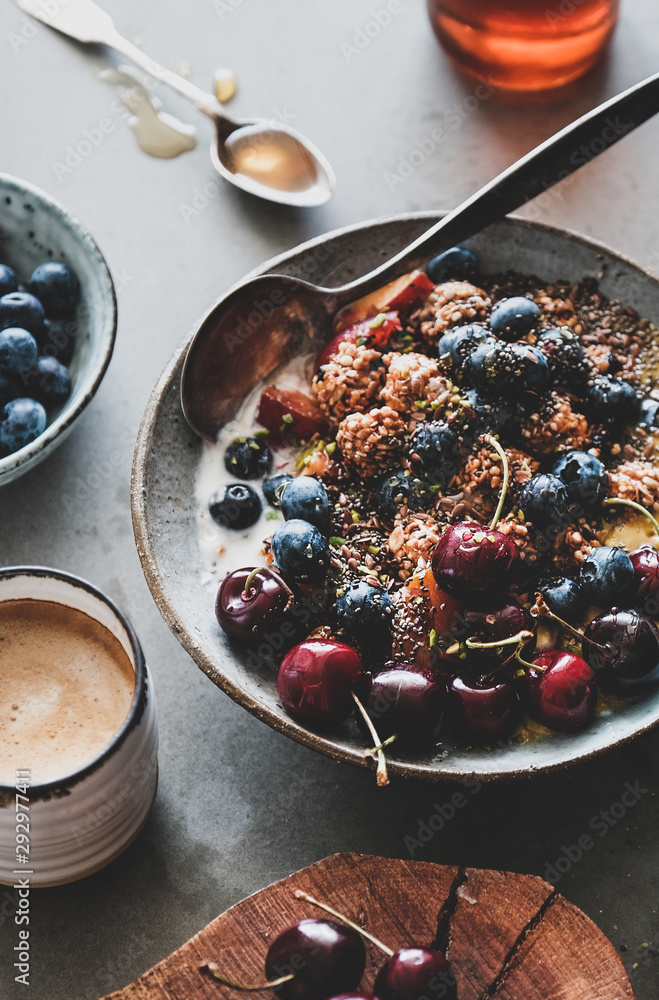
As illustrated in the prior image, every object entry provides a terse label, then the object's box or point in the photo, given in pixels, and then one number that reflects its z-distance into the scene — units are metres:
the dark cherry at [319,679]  0.46
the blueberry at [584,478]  0.49
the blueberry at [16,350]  0.52
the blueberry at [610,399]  0.51
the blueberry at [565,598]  0.48
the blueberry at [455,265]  0.53
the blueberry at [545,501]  0.48
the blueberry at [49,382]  0.52
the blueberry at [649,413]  0.51
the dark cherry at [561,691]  0.46
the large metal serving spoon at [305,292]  0.51
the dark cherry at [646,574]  0.48
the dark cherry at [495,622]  0.47
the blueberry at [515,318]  0.51
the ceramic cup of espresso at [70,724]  0.45
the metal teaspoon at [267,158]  0.59
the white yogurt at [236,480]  0.50
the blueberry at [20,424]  0.52
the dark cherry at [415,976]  0.44
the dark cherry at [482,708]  0.46
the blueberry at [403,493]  0.49
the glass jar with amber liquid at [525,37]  0.57
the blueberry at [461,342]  0.50
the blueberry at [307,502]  0.49
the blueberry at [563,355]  0.50
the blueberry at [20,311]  0.53
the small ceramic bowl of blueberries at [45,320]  0.52
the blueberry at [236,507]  0.50
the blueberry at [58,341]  0.54
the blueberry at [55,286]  0.53
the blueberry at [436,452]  0.49
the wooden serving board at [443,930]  0.45
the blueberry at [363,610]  0.47
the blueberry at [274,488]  0.50
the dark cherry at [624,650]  0.47
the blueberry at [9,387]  0.52
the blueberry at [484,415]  0.49
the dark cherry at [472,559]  0.46
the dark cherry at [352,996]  0.43
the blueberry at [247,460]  0.51
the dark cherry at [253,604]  0.47
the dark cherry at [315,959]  0.44
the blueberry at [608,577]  0.47
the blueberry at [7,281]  0.54
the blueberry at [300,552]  0.48
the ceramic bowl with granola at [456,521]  0.46
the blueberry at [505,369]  0.49
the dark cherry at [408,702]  0.46
